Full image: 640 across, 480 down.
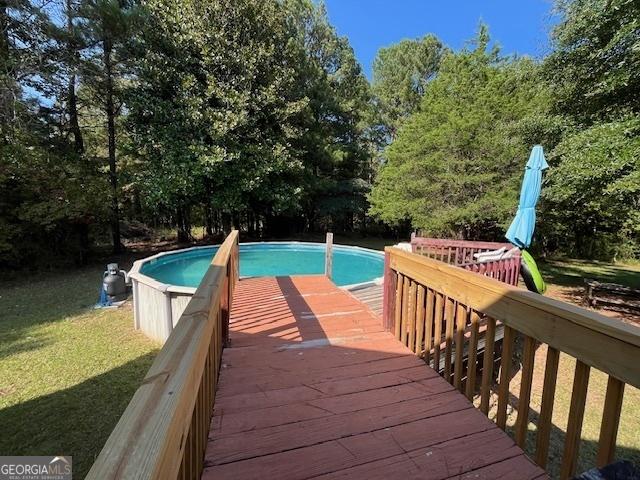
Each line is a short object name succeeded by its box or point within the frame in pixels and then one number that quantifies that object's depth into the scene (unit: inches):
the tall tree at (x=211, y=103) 430.3
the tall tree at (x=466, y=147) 363.3
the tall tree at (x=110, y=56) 377.7
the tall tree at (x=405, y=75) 728.3
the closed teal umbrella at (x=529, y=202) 205.3
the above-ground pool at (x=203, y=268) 208.8
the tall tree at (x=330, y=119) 607.8
